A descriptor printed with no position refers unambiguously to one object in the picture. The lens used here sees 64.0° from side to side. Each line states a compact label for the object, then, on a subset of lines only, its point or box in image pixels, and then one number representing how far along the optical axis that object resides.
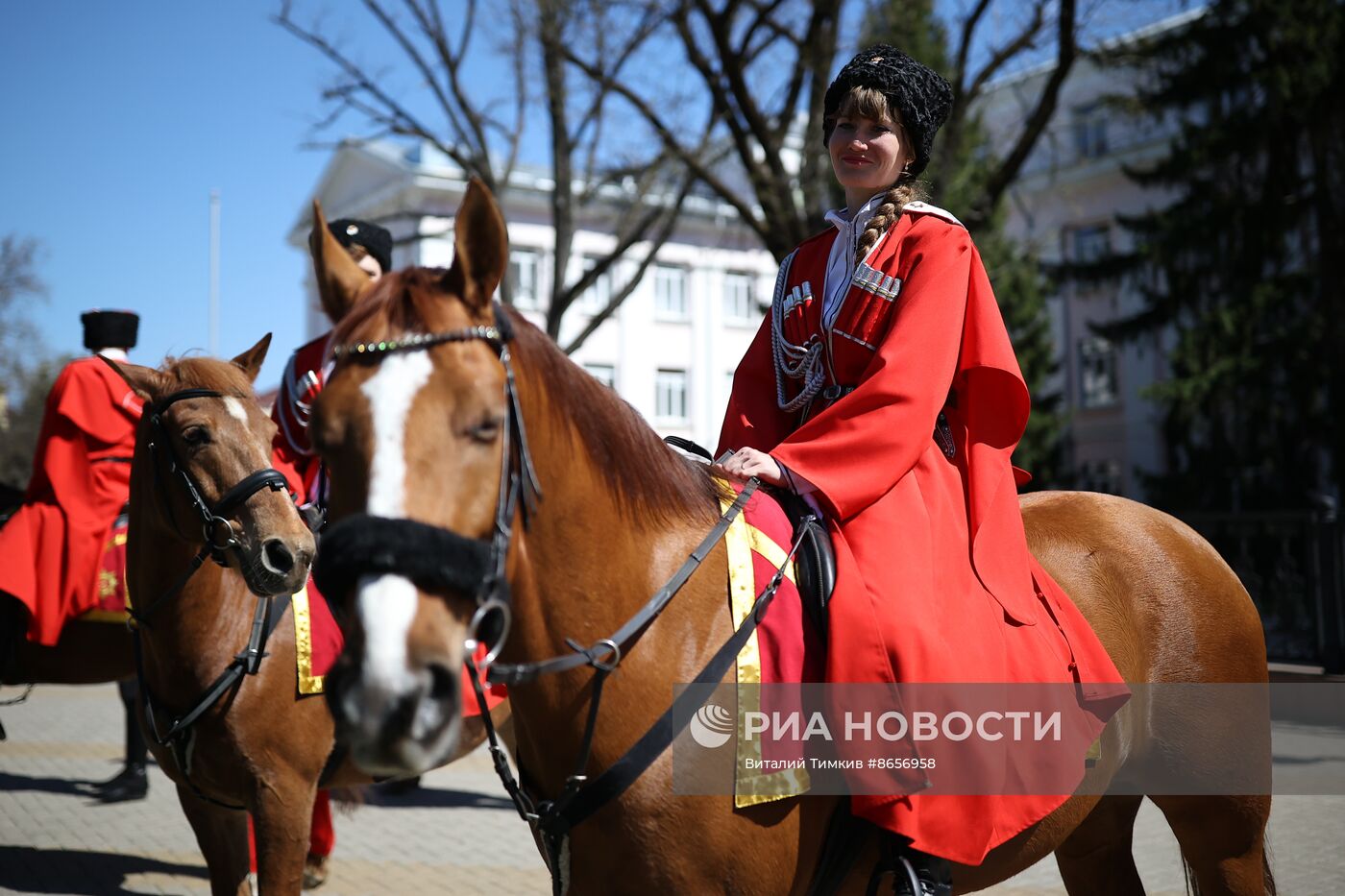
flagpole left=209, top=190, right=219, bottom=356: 39.28
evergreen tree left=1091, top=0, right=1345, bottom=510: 19.66
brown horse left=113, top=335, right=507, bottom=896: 4.08
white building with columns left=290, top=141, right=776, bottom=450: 37.31
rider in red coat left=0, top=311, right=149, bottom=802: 5.90
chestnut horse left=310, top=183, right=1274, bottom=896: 1.67
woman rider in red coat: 2.44
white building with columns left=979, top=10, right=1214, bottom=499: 32.22
